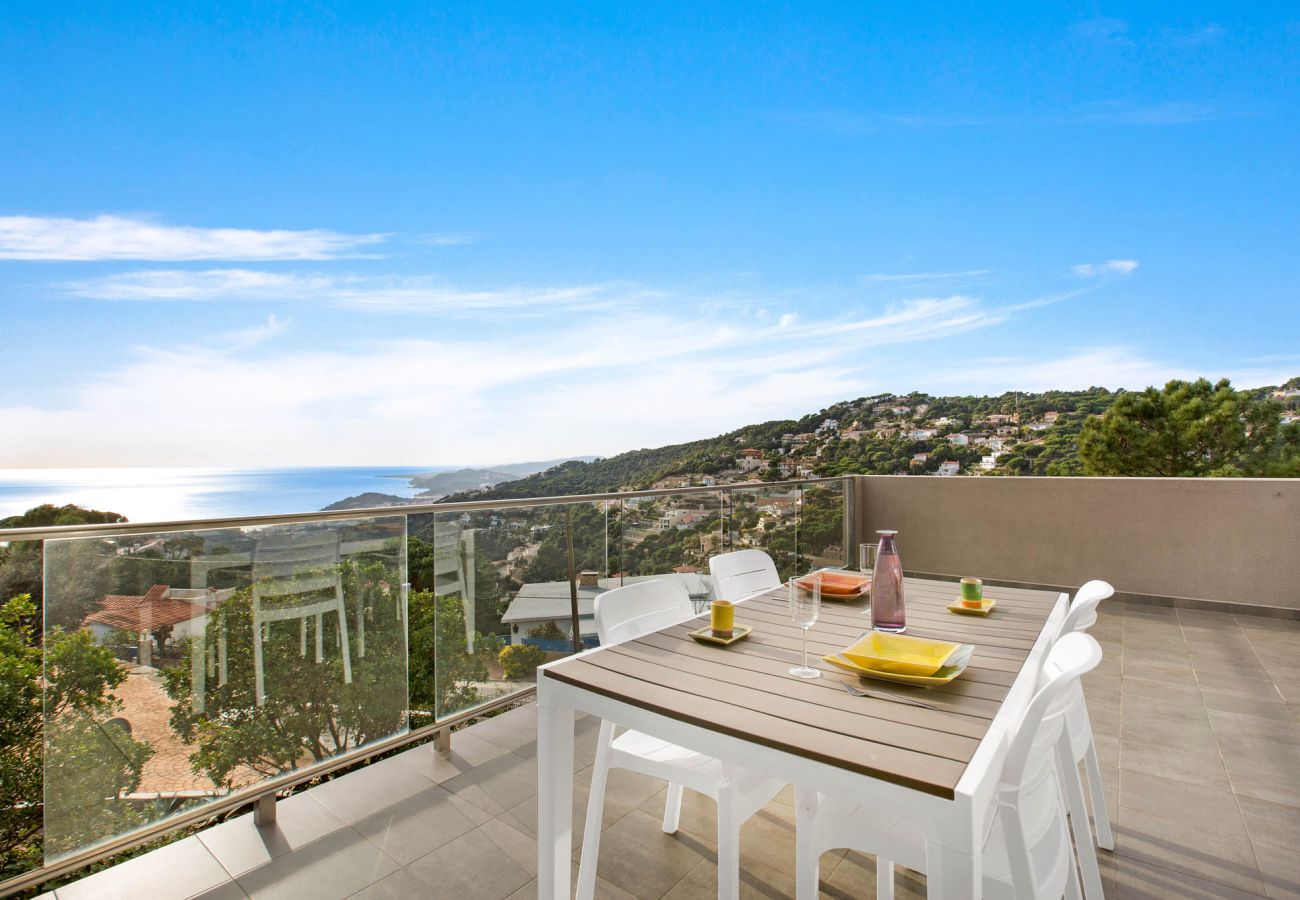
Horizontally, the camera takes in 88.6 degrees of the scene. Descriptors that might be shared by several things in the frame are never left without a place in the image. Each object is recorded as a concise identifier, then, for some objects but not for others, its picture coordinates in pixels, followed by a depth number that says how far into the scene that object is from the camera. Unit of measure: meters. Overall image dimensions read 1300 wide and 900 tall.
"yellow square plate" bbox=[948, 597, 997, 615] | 1.98
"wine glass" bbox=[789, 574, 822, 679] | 1.47
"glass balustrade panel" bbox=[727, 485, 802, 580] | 4.77
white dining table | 0.95
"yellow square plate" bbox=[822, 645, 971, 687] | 1.30
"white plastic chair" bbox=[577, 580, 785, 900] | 1.53
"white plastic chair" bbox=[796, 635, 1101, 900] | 1.12
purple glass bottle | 1.77
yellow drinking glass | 1.69
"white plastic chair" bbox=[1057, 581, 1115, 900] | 1.71
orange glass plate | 2.19
